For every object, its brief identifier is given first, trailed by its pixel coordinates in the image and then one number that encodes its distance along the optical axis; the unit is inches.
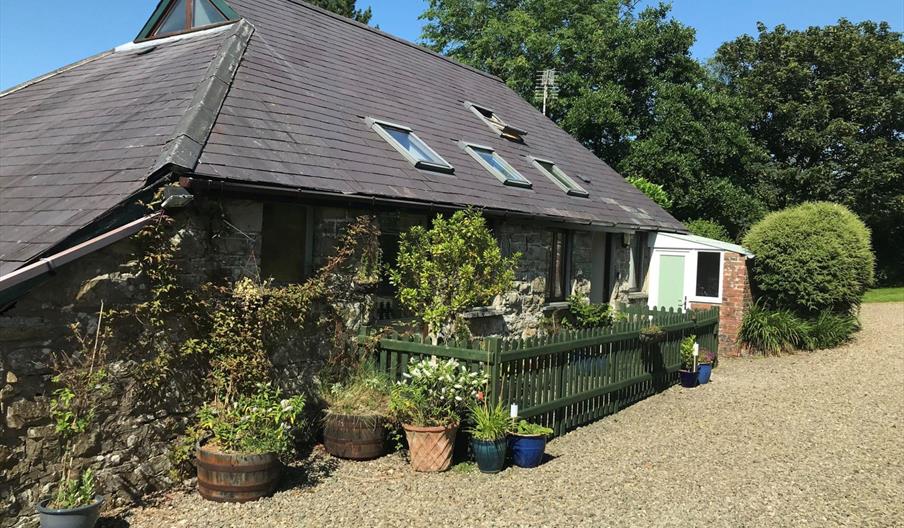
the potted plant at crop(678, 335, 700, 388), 503.5
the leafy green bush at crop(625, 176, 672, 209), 914.1
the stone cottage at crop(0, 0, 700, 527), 223.1
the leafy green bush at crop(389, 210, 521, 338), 327.9
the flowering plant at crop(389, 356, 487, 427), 290.8
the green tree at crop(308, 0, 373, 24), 1157.1
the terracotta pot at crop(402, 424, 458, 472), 283.4
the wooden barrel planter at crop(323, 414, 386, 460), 293.1
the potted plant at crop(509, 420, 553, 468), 293.9
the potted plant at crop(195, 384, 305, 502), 240.2
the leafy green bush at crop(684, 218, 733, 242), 861.8
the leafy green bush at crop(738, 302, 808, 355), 660.1
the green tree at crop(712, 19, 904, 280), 1173.7
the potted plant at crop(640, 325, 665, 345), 443.5
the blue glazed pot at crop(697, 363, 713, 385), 517.0
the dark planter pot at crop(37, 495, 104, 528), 198.7
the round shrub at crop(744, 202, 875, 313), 669.3
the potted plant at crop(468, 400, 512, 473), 285.6
